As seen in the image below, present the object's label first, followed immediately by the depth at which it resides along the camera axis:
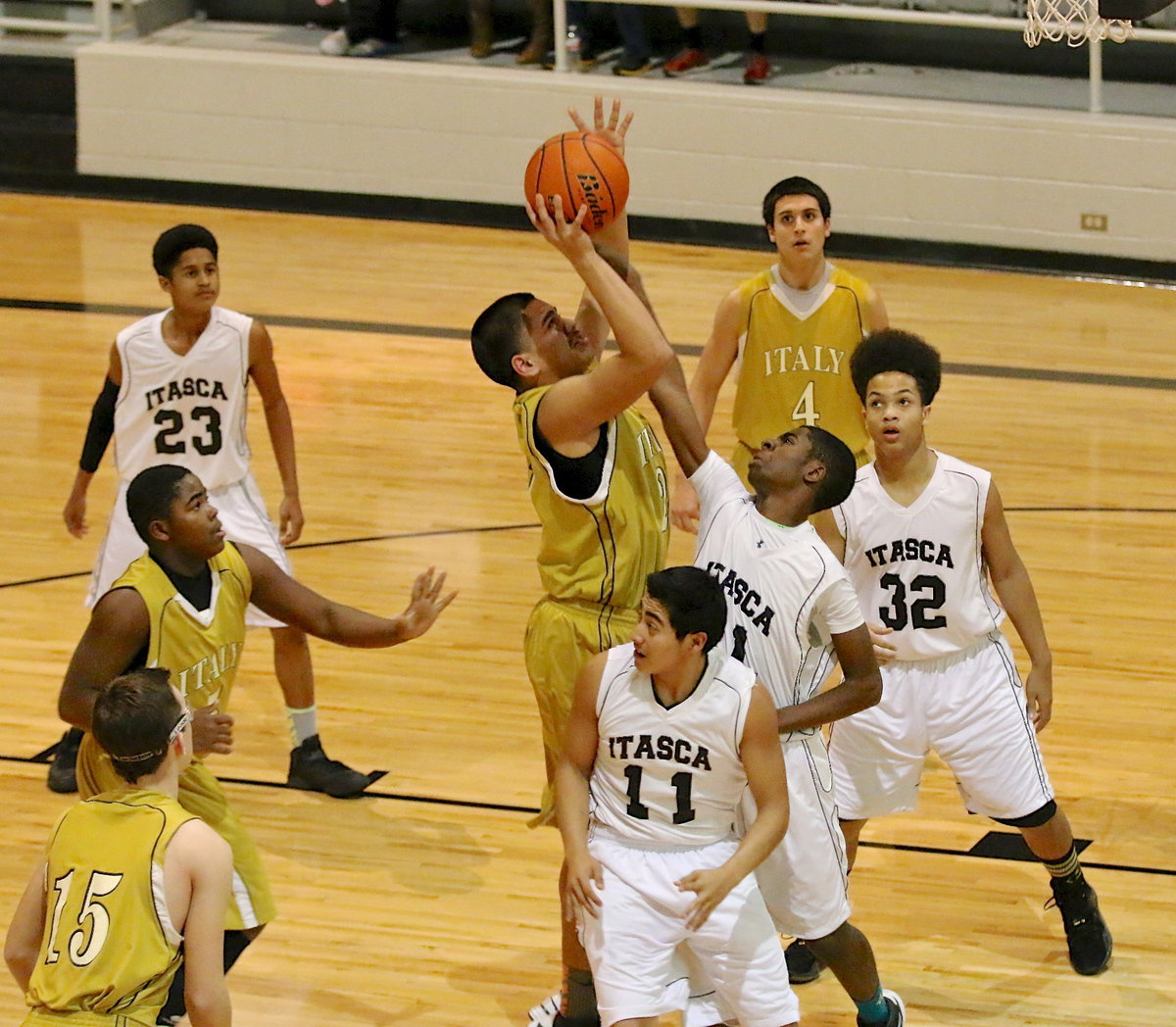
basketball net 14.09
